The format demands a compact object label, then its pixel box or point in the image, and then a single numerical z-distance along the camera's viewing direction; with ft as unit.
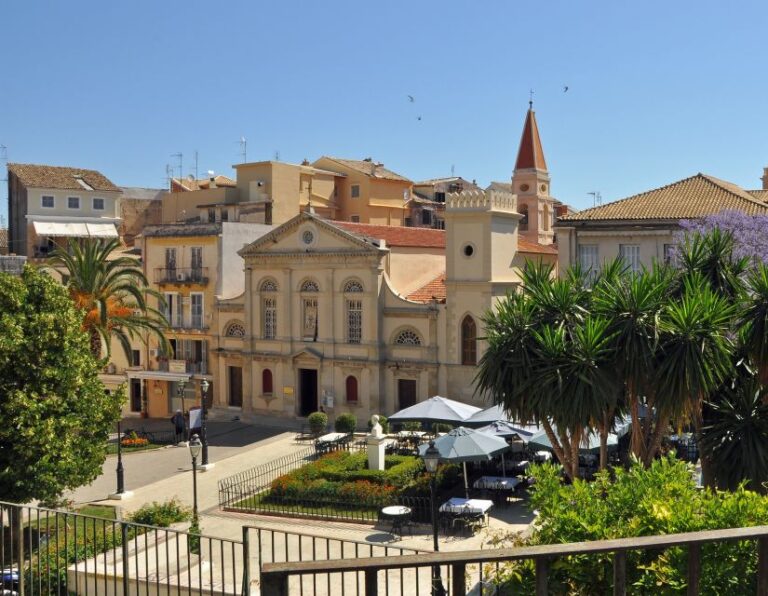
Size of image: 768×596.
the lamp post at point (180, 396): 129.16
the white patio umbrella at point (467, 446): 77.51
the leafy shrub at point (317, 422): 124.47
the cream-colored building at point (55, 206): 195.00
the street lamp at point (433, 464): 60.13
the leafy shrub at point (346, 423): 123.13
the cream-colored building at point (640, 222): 116.57
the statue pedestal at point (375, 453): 93.86
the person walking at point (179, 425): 129.39
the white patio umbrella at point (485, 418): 94.38
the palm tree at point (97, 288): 106.93
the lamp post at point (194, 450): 76.29
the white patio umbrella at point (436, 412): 97.66
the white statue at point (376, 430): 94.89
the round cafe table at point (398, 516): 73.56
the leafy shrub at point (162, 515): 75.41
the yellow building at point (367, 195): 201.16
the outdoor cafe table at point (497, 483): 80.69
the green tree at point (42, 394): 68.18
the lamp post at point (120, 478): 95.48
